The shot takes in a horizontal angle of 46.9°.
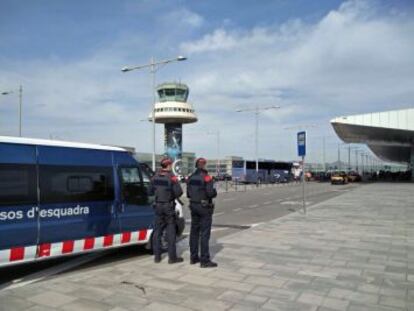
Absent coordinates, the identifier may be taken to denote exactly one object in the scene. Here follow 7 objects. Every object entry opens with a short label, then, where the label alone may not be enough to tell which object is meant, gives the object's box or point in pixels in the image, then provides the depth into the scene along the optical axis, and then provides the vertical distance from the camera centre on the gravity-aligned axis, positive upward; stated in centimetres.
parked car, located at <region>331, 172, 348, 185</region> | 6066 -118
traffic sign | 1670 +94
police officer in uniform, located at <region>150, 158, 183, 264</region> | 799 -51
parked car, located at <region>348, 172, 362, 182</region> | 7302 -100
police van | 666 -42
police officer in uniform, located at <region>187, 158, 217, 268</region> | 770 -47
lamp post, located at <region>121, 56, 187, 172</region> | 2827 +666
